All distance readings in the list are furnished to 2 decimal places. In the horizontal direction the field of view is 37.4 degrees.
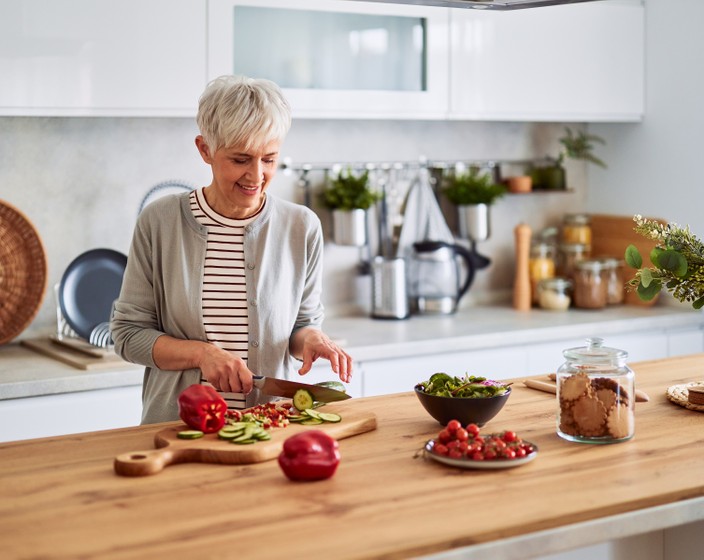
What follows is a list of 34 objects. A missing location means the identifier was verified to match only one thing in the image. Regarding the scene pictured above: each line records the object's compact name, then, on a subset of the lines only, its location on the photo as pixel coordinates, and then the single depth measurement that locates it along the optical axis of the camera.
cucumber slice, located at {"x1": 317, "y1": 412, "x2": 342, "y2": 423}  2.03
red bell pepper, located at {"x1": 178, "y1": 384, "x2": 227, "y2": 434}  1.94
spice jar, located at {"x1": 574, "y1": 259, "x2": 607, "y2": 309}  4.09
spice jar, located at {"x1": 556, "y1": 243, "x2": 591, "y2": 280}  4.21
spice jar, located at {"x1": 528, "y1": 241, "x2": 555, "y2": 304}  4.21
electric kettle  3.91
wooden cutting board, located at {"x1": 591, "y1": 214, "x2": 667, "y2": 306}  4.16
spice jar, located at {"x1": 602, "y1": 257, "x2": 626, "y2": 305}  4.16
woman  2.24
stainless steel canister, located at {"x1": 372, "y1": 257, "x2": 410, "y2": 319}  3.83
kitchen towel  4.04
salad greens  2.04
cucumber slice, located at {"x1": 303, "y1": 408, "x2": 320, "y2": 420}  2.03
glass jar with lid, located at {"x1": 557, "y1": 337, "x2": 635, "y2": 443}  1.95
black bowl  2.01
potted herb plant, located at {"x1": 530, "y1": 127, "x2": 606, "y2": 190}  4.32
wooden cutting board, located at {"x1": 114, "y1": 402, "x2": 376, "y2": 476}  1.77
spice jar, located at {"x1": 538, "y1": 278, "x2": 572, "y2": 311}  4.09
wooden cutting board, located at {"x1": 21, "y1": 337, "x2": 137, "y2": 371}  3.00
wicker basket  3.27
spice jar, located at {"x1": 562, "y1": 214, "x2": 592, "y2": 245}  4.34
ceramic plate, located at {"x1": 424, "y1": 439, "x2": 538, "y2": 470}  1.79
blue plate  3.33
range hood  2.26
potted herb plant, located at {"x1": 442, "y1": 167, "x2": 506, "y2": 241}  4.07
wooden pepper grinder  4.13
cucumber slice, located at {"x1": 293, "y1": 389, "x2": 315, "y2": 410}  2.10
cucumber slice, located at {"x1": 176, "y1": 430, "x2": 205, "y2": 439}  1.91
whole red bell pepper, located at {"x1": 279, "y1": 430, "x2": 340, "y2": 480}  1.72
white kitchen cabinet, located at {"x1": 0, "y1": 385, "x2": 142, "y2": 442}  2.86
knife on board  2.12
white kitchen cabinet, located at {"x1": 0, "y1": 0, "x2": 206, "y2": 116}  3.00
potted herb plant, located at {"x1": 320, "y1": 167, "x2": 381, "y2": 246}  3.81
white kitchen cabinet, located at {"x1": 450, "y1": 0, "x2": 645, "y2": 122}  3.76
